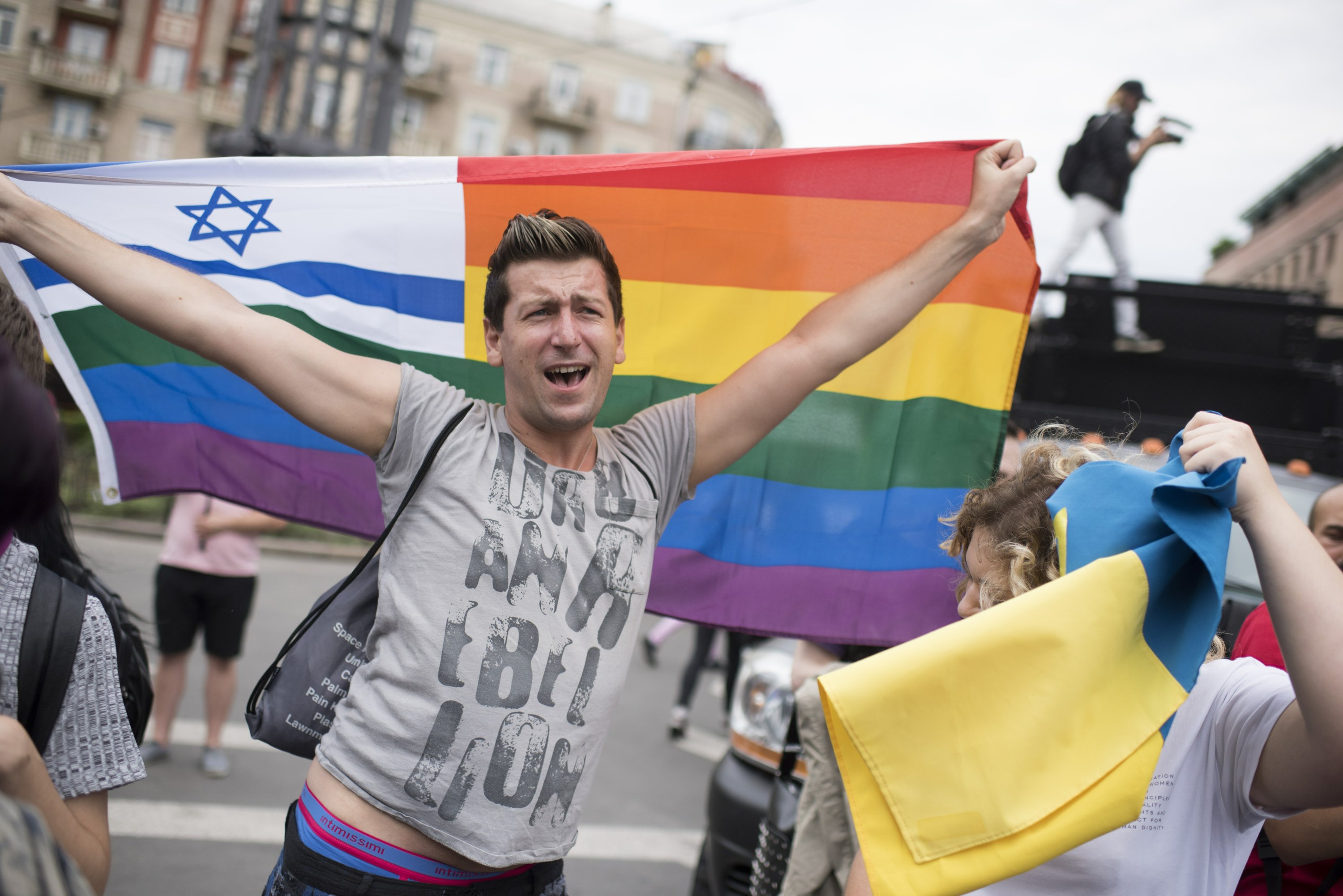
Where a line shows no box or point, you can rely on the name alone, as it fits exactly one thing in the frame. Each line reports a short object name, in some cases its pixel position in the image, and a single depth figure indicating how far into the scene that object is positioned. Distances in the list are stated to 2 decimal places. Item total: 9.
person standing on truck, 7.00
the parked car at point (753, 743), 3.62
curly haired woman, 1.33
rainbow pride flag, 2.55
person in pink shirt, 5.29
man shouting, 1.84
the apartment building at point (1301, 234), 31.91
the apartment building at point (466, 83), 24.92
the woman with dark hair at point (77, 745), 1.35
